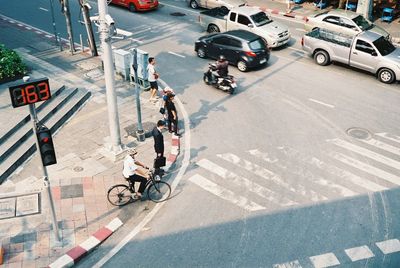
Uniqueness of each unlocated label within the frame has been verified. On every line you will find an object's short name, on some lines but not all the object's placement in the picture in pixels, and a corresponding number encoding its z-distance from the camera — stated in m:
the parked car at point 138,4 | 30.12
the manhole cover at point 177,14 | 30.25
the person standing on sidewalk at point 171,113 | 15.99
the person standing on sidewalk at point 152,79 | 18.59
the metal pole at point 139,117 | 15.02
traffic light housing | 10.32
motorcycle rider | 19.73
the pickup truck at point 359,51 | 20.80
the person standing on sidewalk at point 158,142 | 13.69
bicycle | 13.03
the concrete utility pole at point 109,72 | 13.39
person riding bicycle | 12.49
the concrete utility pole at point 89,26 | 22.40
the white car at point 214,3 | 28.07
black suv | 21.67
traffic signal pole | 10.21
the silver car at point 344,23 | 24.08
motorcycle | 19.67
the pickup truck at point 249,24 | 24.19
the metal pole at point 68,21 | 22.74
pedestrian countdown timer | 9.81
